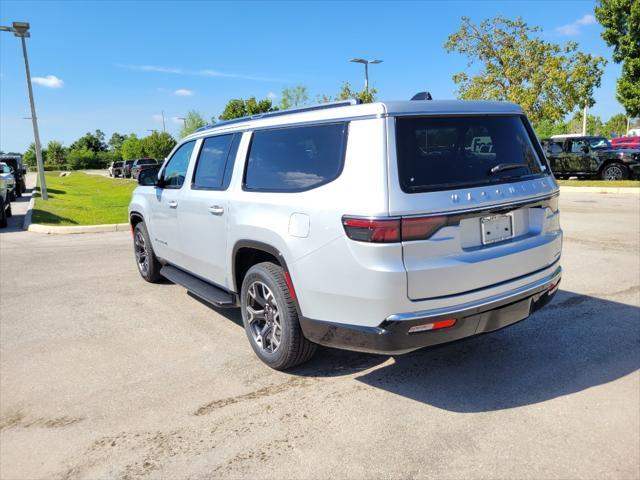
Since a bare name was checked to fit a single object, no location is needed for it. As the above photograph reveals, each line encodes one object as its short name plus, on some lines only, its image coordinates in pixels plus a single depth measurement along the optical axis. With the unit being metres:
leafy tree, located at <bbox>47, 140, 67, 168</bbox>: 96.59
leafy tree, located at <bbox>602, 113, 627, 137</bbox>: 84.71
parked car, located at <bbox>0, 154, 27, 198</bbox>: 24.33
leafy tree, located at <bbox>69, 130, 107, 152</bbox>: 113.62
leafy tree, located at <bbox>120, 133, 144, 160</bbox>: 73.75
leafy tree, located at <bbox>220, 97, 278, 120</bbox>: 46.00
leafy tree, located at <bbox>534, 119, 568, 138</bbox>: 50.73
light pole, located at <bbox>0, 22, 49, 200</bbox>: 18.91
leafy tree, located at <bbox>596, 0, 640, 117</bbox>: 27.56
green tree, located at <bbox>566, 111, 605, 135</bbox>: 71.44
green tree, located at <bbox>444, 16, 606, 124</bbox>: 24.59
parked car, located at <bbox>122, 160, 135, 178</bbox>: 48.72
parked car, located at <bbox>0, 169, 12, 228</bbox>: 12.06
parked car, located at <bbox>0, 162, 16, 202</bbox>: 17.46
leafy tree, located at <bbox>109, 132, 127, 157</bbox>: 129.20
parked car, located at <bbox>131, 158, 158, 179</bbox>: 43.45
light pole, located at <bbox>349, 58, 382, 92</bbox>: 28.55
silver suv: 2.80
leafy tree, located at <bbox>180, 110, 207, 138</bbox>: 63.01
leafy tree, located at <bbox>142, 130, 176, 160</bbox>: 69.88
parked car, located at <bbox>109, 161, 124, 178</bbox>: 53.03
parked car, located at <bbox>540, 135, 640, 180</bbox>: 18.70
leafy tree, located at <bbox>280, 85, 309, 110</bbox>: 38.78
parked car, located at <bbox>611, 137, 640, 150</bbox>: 30.02
